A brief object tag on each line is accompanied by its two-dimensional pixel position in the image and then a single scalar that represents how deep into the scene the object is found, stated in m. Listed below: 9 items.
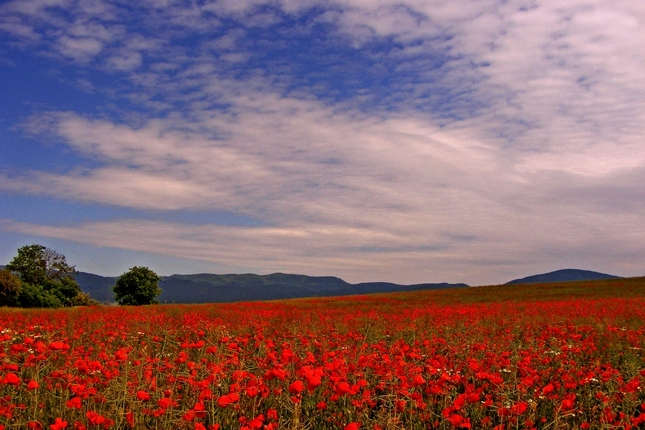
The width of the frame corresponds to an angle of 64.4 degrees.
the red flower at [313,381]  3.60
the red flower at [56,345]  4.68
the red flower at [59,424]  3.56
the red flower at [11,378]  4.04
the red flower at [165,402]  3.83
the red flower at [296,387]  3.57
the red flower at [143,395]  4.03
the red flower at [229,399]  3.73
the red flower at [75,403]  4.00
